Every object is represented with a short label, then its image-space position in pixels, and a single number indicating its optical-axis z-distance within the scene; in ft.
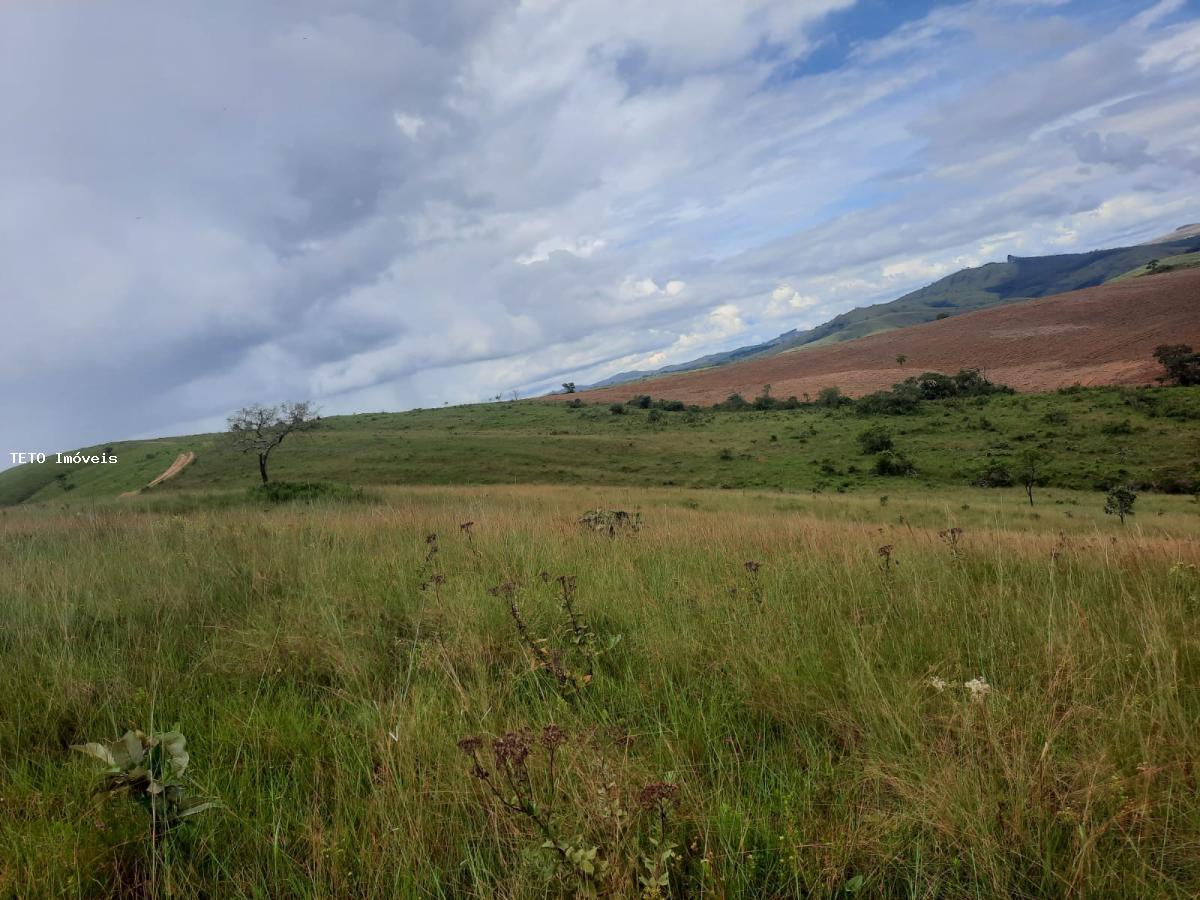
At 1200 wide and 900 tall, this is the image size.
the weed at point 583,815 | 5.67
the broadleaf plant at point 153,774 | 6.48
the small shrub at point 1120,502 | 71.77
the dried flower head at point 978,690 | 8.31
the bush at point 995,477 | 116.16
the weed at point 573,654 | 10.15
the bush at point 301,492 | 79.77
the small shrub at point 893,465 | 129.29
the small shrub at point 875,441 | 145.28
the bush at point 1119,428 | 133.08
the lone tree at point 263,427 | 116.26
